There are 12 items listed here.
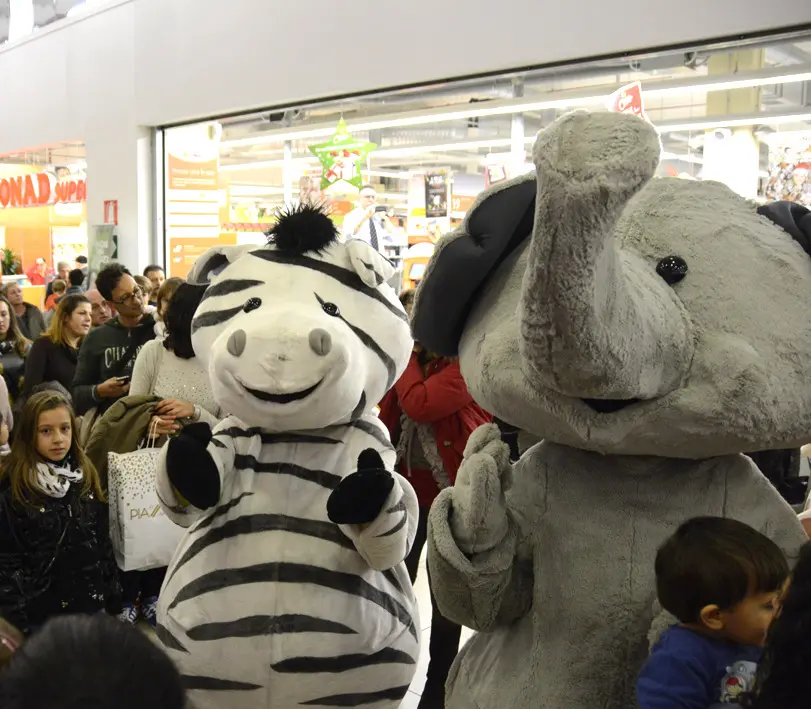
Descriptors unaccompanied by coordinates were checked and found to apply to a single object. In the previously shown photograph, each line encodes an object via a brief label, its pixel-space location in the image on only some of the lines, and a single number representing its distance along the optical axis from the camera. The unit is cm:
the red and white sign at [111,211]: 777
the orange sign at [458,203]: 776
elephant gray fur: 125
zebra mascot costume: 191
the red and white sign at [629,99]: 428
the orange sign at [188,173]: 747
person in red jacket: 279
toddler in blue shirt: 121
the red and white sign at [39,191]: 979
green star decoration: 609
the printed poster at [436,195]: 786
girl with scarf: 287
